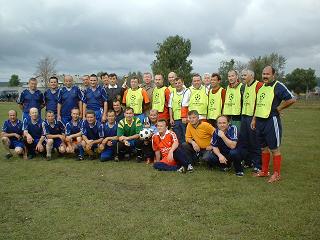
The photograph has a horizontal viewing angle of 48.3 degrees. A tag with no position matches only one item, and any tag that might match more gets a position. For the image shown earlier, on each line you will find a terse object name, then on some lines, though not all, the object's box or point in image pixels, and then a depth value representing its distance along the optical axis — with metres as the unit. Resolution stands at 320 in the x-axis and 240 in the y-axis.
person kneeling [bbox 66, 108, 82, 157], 8.59
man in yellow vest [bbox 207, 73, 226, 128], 7.70
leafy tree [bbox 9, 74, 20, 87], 88.81
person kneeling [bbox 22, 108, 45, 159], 8.58
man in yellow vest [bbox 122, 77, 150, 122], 8.76
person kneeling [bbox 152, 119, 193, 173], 7.20
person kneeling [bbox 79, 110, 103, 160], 8.35
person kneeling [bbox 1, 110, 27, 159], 8.65
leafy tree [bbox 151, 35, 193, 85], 40.31
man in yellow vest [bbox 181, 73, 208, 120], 7.98
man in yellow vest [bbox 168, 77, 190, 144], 8.38
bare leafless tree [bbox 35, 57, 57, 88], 56.81
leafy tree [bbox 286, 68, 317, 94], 68.38
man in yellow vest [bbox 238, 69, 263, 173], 6.90
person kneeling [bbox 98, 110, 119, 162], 8.32
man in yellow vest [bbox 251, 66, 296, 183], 6.34
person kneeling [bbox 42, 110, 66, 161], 8.65
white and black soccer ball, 8.02
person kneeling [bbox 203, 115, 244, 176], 6.87
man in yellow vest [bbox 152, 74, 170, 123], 8.67
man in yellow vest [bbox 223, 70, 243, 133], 7.33
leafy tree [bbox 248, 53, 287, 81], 47.14
